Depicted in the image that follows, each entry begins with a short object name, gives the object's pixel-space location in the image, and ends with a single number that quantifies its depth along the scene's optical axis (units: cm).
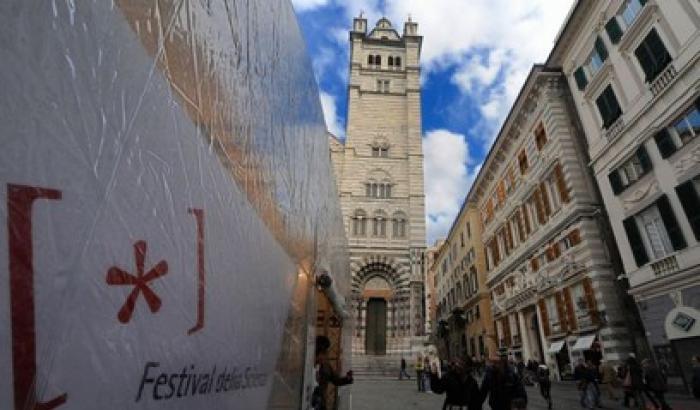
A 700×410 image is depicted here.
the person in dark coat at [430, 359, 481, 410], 544
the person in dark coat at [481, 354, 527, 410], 538
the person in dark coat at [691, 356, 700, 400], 816
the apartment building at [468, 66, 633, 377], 1303
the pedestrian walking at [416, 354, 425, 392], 1437
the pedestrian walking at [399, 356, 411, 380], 2012
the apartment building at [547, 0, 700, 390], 973
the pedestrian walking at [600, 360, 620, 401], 1027
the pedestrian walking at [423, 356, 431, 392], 1433
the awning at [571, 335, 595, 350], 1277
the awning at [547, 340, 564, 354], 1452
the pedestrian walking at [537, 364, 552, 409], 951
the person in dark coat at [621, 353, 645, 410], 848
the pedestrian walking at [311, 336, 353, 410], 476
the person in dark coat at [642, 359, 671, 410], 779
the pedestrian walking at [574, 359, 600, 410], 917
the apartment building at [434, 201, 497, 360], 2408
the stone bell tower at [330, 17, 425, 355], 2619
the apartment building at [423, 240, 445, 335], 4364
